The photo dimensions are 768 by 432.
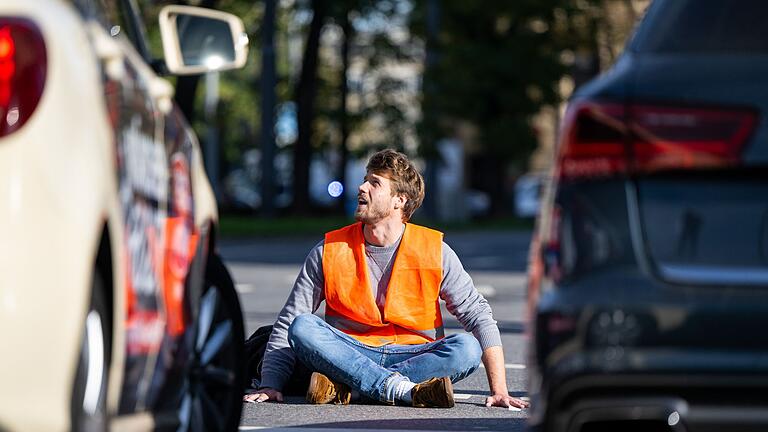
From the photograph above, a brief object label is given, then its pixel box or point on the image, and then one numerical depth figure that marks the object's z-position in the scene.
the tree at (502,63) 60.53
